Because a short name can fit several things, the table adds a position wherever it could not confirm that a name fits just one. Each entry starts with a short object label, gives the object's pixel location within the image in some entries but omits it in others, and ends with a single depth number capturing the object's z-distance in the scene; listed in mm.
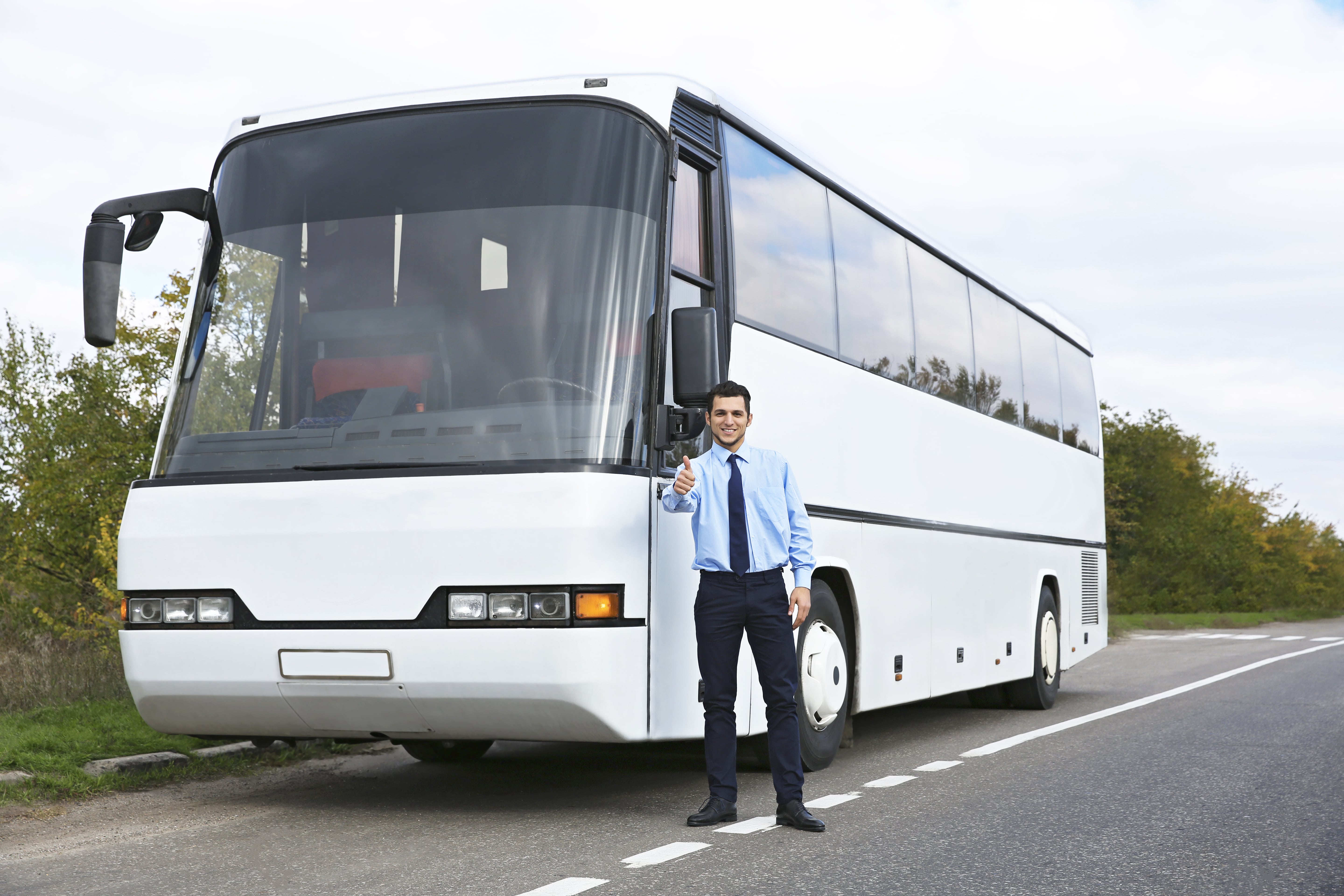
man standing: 6445
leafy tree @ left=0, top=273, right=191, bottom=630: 18297
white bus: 6160
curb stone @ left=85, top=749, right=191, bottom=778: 7980
